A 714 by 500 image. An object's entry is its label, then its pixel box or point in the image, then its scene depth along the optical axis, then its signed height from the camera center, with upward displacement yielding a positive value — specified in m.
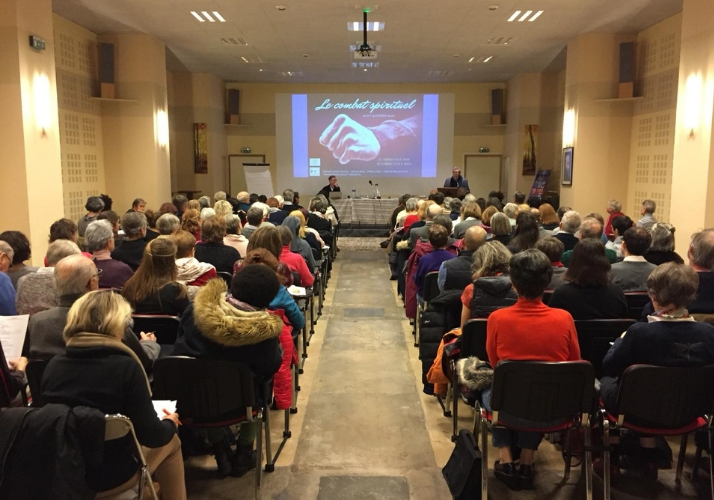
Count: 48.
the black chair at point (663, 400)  2.32 -0.94
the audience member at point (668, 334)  2.36 -0.66
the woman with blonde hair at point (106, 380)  1.90 -0.69
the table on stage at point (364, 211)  12.98 -0.77
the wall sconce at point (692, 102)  6.39 +0.90
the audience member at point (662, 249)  4.00 -0.50
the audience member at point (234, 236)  5.17 -0.54
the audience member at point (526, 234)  4.39 -0.43
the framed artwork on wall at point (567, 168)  10.28 +0.20
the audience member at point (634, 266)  3.63 -0.57
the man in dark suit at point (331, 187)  13.27 -0.22
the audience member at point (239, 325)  2.49 -0.66
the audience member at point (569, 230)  5.08 -0.47
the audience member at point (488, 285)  3.19 -0.61
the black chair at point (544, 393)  2.39 -0.93
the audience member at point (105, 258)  3.65 -0.54
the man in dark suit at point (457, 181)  13.04 -0.06
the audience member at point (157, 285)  3.13 -0.61
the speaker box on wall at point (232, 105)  15.20 +1.94
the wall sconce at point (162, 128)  10.28 +0.91
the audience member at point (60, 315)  2.48 -0.62
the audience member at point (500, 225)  4.68 -0.39
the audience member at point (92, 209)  6.51 -0.38
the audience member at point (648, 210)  6.80 -0.39
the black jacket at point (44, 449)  1.74 -0.85
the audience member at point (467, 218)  6.00 -0.45
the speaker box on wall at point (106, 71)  9.65 +1.83
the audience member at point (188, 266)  3.68 -0.58
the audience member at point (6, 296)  3.02 -0.65
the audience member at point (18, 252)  3.45 -0.47
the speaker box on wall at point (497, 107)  15.10 +1.93
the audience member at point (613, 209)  7.33 -0.40
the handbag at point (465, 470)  2.62 -1.39
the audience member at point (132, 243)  4.38 -0.52
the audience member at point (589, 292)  3.03 -0.62
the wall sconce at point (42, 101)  6.57 +0.90
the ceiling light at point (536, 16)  8.15 +2.41
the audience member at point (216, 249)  4.43 -0.57
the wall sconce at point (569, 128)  10.16 +0.94
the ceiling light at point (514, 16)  8.13 +2.41
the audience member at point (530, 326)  2.53 -0.67
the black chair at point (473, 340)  2.96 -0.86
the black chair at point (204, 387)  2.49 -0.94
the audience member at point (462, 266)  3.92 -0.62
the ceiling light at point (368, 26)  8.87 +2.43
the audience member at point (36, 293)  2.96 -0.61
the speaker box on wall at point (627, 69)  9.47 +1.85
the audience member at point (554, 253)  3.67 -0.49
